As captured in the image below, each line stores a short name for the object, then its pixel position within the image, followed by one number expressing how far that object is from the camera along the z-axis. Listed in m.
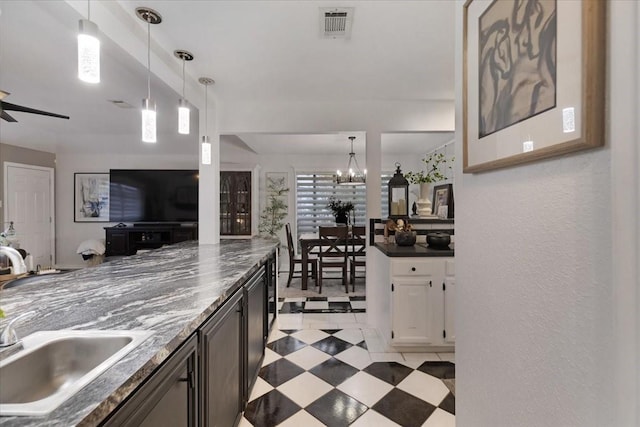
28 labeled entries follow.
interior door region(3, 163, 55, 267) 5.16
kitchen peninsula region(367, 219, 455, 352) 2.65
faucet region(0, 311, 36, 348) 0.90
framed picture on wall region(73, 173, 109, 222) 6.07
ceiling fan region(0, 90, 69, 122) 1.94
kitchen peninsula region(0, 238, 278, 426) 0.72
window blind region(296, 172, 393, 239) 6.34
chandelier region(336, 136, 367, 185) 5.30
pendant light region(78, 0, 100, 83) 1.18
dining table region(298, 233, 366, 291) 4.72
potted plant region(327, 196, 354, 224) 5.78
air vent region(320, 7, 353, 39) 1.81
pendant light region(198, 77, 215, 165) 2.77
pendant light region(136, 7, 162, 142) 1.71
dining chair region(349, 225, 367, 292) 4.72
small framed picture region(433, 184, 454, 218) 3.40
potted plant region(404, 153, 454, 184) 3.23
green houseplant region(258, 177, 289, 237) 6.16
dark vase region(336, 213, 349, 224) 5.77
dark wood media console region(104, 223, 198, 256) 5.80
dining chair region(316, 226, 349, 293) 4.61
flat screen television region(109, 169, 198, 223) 5.86
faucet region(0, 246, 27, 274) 1.10
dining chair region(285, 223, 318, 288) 4.96
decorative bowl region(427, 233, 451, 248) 2.84
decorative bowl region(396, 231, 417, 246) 3.04
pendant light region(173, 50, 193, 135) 2.05
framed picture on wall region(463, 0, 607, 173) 0.51
